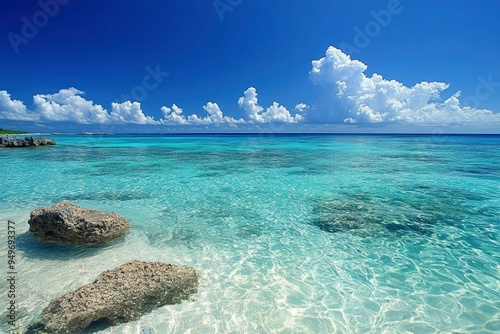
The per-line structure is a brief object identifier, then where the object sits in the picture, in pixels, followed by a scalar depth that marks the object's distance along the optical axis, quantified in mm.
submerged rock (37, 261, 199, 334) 3943
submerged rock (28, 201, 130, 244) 6727
